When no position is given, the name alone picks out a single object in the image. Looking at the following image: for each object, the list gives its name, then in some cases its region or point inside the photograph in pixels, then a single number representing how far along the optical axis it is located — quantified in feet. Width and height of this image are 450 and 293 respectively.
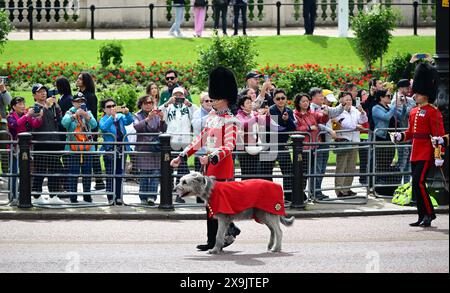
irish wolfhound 52.26
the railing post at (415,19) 121.29
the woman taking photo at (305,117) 68.03
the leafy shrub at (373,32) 104.63
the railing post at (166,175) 63.05
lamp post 62.34
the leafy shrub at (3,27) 102.47
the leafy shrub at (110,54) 104.83
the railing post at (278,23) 121.60
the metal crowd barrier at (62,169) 64.08
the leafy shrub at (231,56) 86.02
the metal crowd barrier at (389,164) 67.87
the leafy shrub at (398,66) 95.86
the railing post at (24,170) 63.10
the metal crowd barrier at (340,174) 65.62
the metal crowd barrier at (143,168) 64.55
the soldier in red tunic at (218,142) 53.62
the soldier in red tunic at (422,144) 58.85
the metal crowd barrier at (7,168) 64.35
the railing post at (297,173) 63.52
